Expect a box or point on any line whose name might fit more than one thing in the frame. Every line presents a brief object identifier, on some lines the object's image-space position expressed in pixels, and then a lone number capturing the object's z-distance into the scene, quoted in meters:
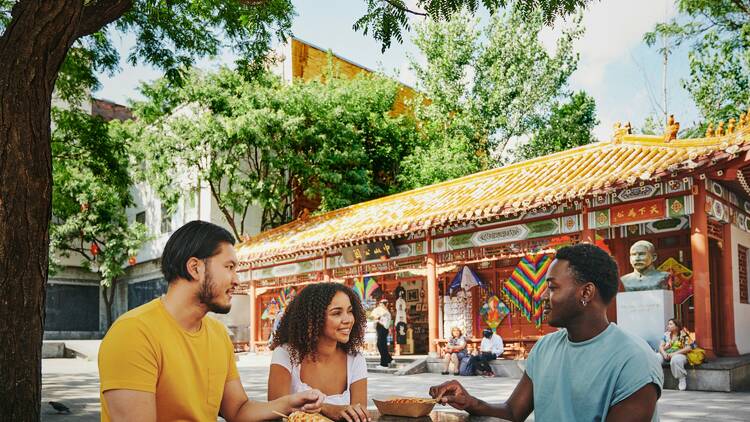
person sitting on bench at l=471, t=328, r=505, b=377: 12.98
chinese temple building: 10.52
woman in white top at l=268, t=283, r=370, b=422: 3.52
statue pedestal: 10.42
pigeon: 8.05
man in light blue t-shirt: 2.38
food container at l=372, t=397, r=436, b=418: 2.79
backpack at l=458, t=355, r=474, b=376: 13.04
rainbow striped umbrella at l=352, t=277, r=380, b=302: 16.66
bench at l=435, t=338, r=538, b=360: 14.20
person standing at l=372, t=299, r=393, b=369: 14.57
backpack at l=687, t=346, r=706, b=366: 9.87
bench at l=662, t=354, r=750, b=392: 9.60
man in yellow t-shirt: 2.38
